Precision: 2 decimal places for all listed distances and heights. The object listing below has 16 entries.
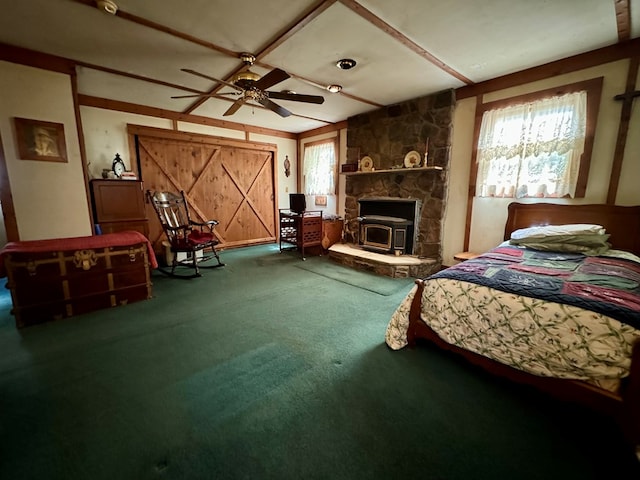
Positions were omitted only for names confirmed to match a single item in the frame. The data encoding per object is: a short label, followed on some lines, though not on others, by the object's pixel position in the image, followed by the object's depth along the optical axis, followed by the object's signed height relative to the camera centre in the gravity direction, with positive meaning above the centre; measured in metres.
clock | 3.88 +0.46
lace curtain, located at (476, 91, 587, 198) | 2.75 +0.58
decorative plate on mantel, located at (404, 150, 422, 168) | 3.96 +0.59
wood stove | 4.09 -0.44
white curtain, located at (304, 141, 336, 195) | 5.56 +0.64
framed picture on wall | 2.70 +0.60
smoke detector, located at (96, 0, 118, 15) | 1.88 +1.40
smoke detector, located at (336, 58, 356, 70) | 2.74 +1.44
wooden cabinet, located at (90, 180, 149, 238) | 3.46 -0.12
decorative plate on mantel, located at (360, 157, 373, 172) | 4.58 +0.60
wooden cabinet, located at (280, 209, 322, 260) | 4.66 -0.59
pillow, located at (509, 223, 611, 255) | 2.37 -0.38
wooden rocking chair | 3.61 -0.53
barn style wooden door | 4.48 +0.37
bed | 1.24 -0.70
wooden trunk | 2.29 -0.81
